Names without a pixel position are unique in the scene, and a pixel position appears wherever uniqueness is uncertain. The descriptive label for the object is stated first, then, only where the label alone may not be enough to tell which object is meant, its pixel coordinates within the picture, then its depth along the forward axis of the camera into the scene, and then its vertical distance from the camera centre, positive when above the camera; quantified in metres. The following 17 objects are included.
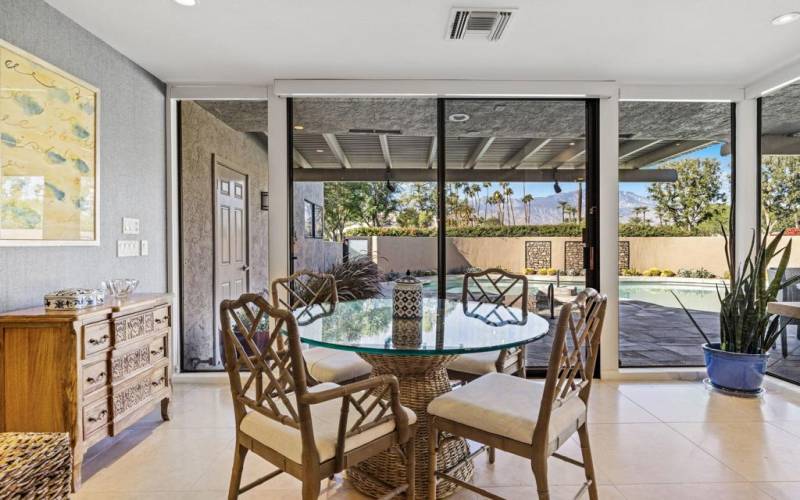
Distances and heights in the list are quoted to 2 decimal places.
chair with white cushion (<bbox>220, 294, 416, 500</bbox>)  1.29 -0.63
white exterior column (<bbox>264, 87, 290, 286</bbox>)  3.48 +0.53
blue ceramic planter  3.11 -0.95
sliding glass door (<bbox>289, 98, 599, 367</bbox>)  3.62 +0.52
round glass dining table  1.61 -0.38
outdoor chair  3.67 -0.44
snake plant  3.12 -0.48
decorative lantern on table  2.11 -0.28
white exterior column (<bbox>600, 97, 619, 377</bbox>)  3.52 +0.19
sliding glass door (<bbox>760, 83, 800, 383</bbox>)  3.51 +0.64
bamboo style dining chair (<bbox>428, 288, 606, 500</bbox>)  1.44 -0.62
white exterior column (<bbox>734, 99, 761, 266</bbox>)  3.57 +0.63
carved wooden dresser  1.90 -0.60
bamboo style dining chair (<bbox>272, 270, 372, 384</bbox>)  2.22 -0.64
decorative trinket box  2.03 -0.26
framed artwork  2.02 +0.51
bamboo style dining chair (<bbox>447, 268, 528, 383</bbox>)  2.28 -0.65
